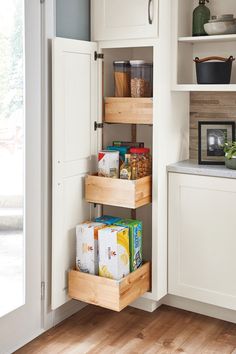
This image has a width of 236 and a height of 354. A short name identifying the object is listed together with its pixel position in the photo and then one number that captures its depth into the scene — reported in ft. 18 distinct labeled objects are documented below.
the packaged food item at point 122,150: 10.95
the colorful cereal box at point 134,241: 10.50
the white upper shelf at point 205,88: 10.18
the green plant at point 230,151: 10.42
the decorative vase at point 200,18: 10.71
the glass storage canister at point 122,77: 10.90
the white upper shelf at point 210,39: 10.14
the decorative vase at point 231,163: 10.39
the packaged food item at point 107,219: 10.75
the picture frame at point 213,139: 11.02
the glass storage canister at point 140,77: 10.72
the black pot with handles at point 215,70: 10.37
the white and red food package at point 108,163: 10.62
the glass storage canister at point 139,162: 10.51
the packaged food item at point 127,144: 11.27
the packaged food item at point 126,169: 10.44
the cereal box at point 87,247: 10.32
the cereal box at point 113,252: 10.08
